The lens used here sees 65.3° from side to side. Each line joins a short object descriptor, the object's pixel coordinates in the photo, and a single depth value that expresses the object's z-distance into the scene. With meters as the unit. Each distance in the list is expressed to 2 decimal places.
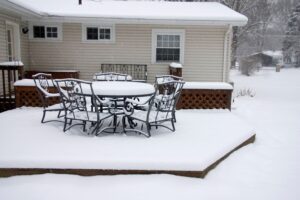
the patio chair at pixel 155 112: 3.53
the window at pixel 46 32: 7.89
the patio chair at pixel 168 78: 4.63
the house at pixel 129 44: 7.84
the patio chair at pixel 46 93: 4.12
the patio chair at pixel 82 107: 3.42
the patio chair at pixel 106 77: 5.65
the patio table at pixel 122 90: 3.40
